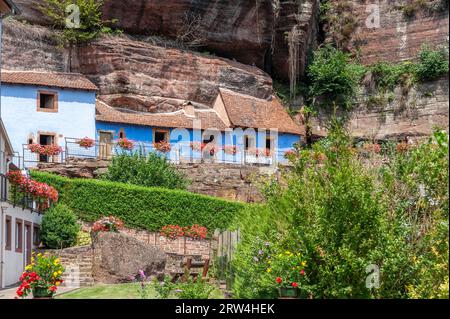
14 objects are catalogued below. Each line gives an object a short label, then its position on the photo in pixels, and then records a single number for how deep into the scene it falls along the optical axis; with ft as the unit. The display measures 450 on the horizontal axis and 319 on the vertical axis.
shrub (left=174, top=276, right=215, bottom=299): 66.95
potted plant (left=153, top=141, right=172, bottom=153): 161.63
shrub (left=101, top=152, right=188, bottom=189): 141.28
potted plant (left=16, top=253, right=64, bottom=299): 71.10
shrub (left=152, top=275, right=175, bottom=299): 70.18
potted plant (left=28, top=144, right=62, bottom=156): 145.48
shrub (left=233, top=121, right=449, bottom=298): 63.72
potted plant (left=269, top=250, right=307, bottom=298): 64.13
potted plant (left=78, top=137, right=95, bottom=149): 152.66
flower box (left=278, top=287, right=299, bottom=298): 63.98
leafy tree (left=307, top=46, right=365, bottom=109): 192.34
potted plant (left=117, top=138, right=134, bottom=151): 157.17
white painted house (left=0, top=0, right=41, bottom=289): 101.76
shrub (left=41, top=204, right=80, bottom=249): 120.37
